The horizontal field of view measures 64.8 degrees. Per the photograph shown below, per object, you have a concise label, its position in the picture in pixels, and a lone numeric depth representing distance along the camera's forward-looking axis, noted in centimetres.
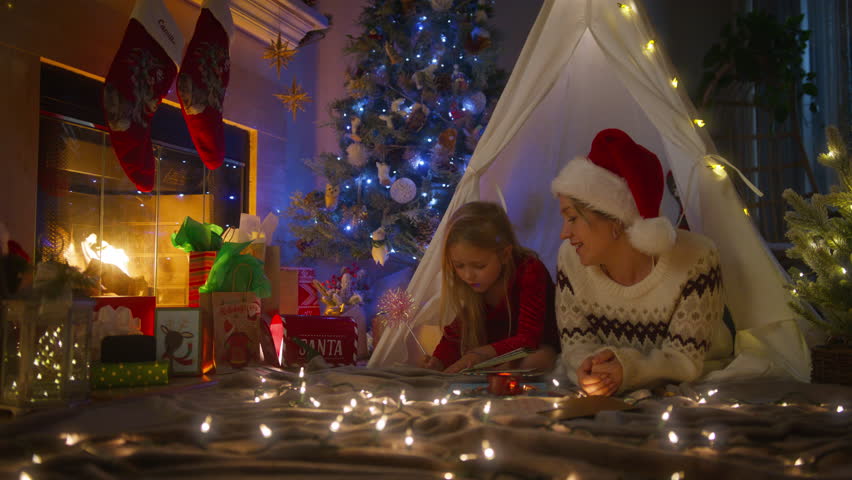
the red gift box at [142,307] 237
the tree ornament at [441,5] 348
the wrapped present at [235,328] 250
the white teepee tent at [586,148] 223
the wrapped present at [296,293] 323
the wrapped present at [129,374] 201
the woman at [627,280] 188
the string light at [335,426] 143
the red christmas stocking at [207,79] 290
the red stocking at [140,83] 259
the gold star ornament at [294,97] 384
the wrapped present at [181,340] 232
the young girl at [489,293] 229
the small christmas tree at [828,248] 207
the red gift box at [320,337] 265
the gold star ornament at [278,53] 370
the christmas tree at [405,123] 348
